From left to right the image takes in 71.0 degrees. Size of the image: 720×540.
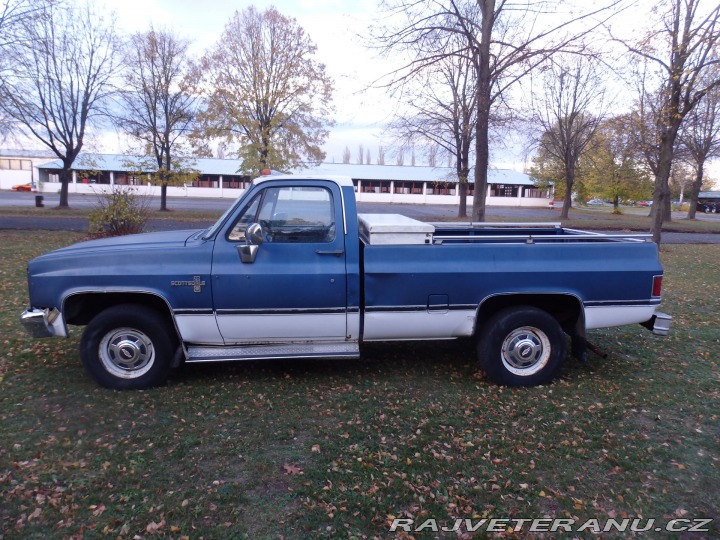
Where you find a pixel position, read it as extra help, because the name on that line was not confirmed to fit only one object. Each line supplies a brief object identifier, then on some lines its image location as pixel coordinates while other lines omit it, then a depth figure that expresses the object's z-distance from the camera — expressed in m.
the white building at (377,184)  59.97
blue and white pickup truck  4.63
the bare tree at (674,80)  11.82
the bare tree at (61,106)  23.83
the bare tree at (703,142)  30.81
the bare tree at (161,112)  28.94
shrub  13.88
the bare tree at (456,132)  25.99
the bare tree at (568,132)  32.56
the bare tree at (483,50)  11.16
